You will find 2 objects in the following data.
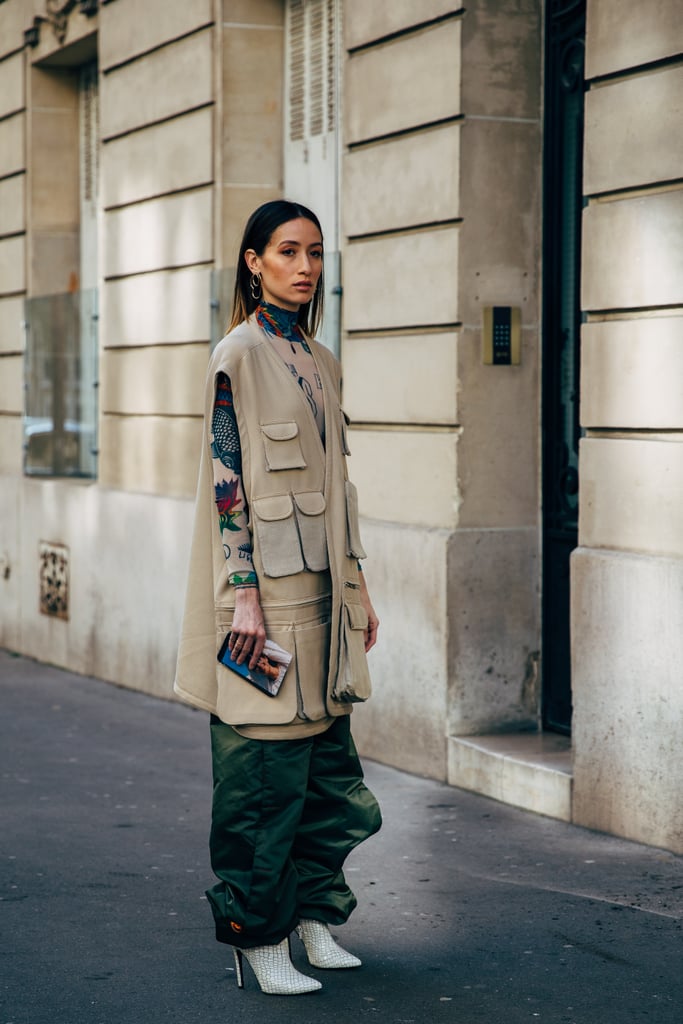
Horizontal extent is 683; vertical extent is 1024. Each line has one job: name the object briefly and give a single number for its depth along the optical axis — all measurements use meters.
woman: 4.50
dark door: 7.32
